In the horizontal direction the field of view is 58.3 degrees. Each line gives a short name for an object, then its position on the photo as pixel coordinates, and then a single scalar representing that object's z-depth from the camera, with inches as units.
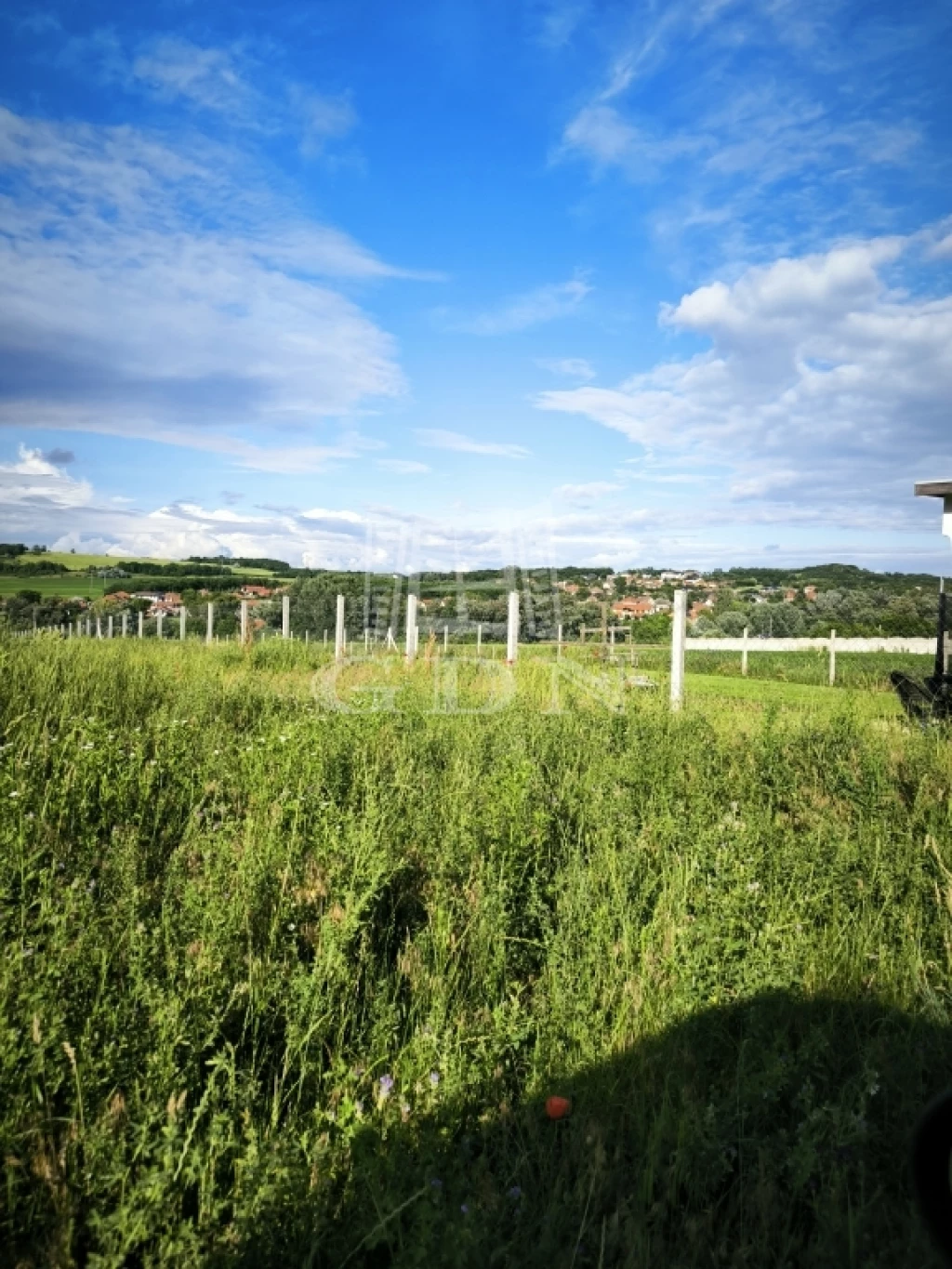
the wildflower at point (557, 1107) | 89.0
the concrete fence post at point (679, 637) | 430.0
